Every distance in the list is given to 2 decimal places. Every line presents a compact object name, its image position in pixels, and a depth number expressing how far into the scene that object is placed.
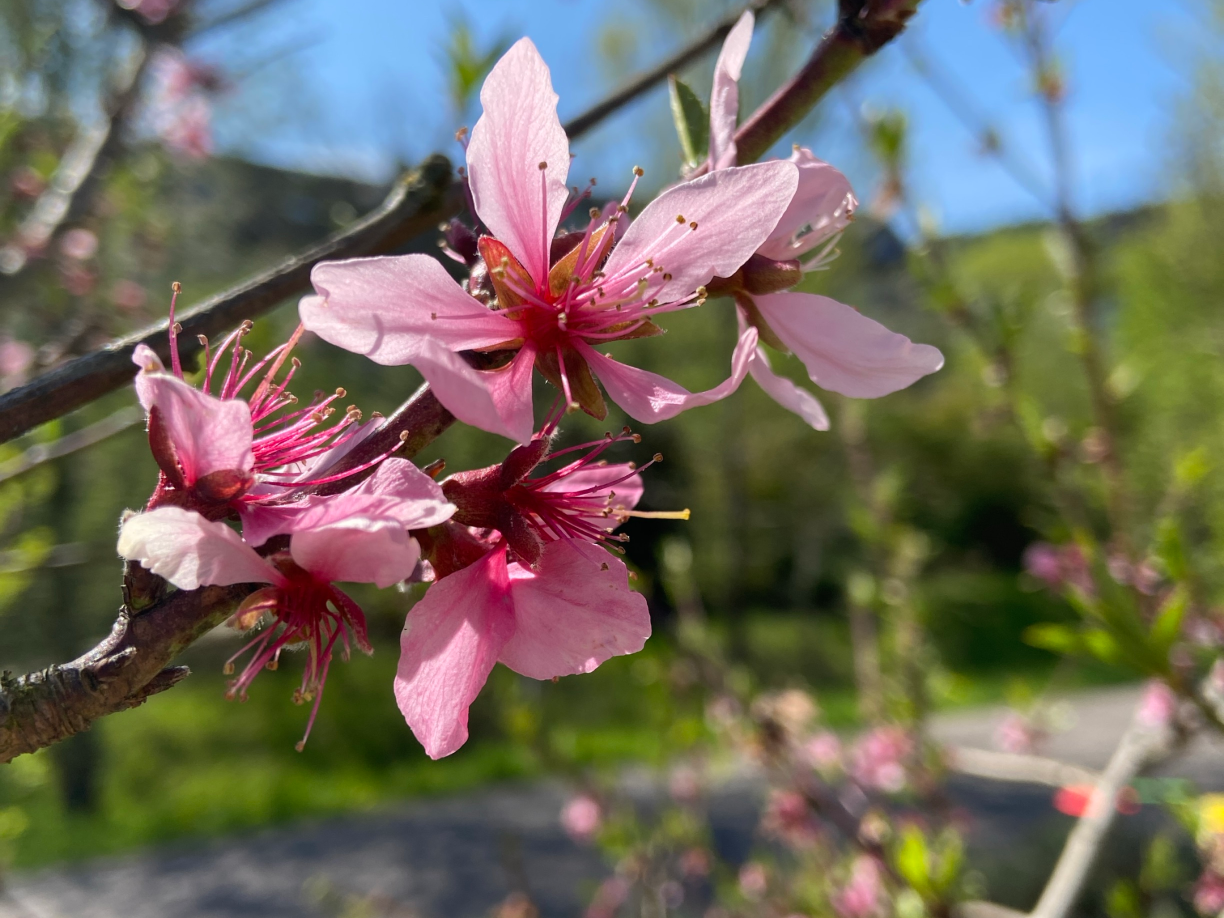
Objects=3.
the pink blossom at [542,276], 0.05
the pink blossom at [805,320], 0.07
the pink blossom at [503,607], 0.06
